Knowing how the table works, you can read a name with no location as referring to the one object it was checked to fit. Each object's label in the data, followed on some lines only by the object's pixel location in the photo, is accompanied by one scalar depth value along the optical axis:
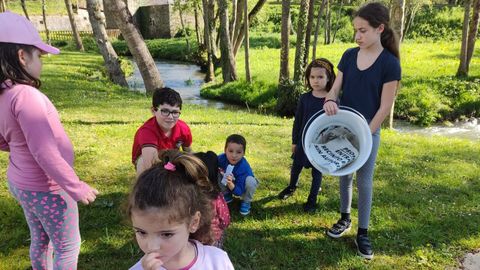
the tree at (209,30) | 18.16
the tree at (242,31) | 16.03
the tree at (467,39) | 13.02
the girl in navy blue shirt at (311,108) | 3.81
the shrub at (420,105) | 11.58
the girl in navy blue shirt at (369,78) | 2.97
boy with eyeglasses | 3.01
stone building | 38.81
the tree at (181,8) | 26.47
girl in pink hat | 2.01
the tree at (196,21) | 24.82
